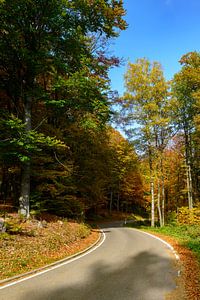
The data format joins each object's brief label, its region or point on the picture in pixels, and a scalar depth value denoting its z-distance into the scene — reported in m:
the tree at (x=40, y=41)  11.94
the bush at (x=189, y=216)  18.43
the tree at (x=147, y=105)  21.69
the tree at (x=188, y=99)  20.00
